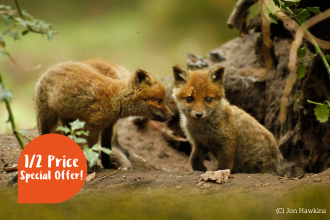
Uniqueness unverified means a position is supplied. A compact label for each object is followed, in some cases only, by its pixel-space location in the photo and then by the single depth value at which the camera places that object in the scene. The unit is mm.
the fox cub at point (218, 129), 8664
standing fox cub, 8219
